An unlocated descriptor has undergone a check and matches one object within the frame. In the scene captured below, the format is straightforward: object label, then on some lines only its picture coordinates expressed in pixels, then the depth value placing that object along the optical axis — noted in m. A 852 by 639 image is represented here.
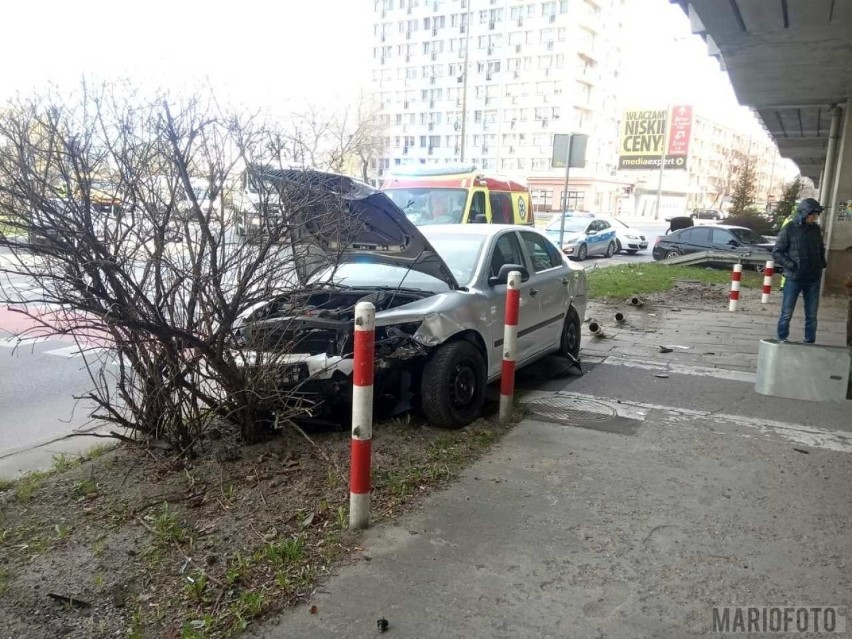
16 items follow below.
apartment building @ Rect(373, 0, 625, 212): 72.25
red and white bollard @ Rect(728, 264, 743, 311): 11.10
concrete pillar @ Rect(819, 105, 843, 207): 15.17
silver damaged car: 4.49
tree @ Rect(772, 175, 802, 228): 26.11
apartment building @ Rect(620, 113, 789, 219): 86.62
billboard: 68.50
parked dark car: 18.91
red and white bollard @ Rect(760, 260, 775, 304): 12.02
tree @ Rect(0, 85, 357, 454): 3.42
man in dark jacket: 7.83
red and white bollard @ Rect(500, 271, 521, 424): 4.93
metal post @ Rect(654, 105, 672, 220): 67.69
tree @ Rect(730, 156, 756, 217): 29.43
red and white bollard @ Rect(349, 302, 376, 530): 3.25
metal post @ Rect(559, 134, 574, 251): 12.57
